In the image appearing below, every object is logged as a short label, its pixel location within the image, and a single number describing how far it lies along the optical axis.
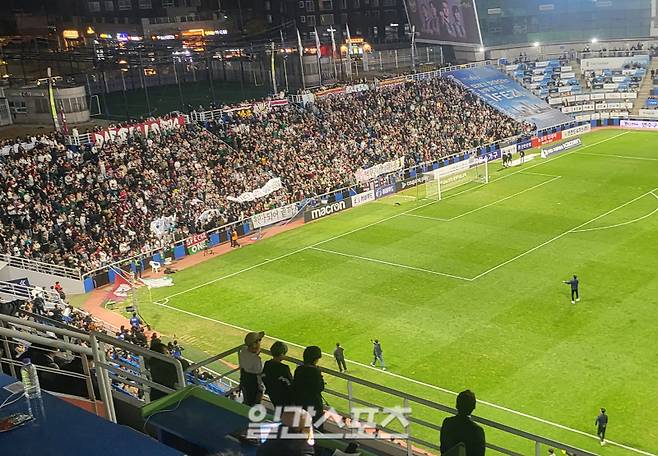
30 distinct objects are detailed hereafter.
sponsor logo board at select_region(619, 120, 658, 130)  72.81
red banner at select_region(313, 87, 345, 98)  63.77
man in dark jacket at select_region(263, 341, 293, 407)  8.98
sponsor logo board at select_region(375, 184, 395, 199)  52.92
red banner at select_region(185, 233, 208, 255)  42.19
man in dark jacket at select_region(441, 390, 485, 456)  7.58
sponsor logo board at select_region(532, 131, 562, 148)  67.46
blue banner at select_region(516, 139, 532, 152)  65.62
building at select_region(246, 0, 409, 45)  100.50
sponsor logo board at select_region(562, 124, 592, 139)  71.14
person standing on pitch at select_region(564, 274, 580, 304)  30.92
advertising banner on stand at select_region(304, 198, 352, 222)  48.25
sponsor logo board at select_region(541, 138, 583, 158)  62.60
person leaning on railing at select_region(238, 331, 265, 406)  9.84
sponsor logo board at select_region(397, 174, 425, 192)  54.76
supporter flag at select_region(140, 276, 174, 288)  37.44
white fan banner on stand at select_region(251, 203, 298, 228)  45.96
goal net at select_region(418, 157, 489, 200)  52.31
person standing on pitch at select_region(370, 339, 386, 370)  26.50
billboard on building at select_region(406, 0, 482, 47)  83.12
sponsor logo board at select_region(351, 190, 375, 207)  51.32
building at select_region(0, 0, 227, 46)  79.56
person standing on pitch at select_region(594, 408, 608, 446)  20.70
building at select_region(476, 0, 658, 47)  84.94
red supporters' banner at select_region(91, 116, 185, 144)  46.94
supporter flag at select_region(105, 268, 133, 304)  35.78
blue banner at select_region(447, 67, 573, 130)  73.38
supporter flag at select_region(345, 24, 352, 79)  67.99
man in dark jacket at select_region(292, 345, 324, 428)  8.62
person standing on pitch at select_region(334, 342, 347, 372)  25.31
